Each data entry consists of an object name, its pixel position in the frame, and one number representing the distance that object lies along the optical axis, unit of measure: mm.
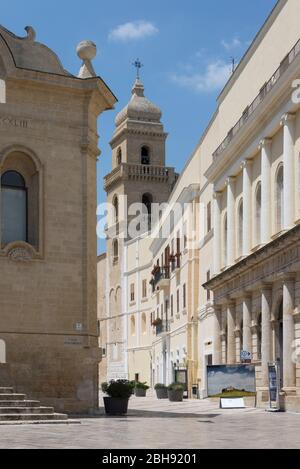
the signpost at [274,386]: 29031
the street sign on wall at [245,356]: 34522
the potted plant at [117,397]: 23734
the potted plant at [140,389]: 54156
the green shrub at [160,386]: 49072
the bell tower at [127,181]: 81875
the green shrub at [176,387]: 43250
